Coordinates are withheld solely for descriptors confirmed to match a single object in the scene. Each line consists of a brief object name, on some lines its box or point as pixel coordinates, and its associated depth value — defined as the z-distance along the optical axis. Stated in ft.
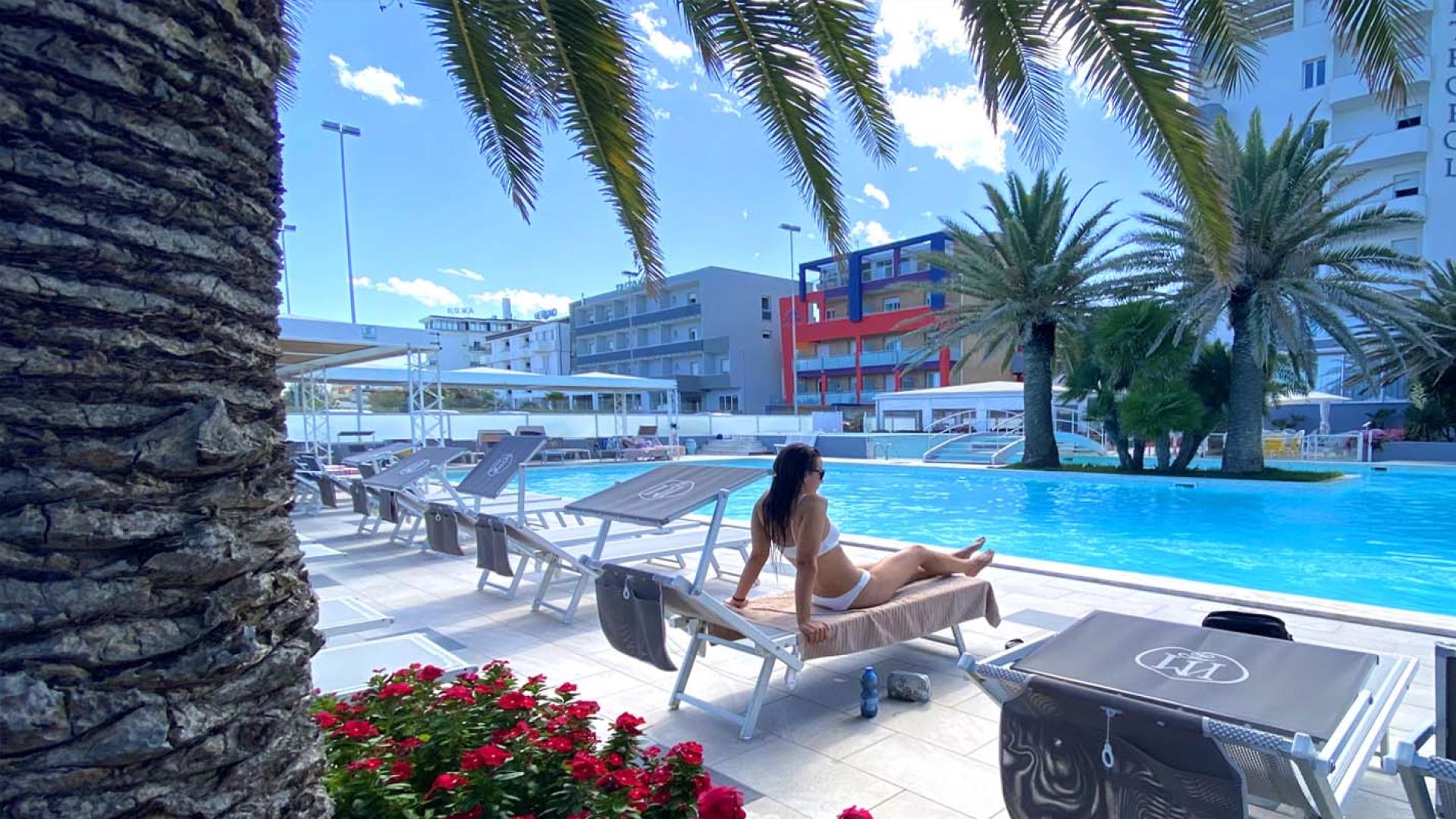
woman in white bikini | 11.70
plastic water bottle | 11.44
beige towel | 11.82
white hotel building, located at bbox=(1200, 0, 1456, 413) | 92.17
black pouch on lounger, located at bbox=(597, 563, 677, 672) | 11.43
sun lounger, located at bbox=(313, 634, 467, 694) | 10.44
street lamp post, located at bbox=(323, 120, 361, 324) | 75.20
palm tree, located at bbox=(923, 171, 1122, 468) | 57.36
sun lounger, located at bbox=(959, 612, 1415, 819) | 6.43
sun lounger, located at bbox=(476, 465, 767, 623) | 13.25
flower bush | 5.98
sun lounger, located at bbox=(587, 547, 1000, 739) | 11.07
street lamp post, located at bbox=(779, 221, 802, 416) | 136.46
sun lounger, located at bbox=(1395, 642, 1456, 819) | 5.71
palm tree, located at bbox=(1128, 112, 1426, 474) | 47.85
